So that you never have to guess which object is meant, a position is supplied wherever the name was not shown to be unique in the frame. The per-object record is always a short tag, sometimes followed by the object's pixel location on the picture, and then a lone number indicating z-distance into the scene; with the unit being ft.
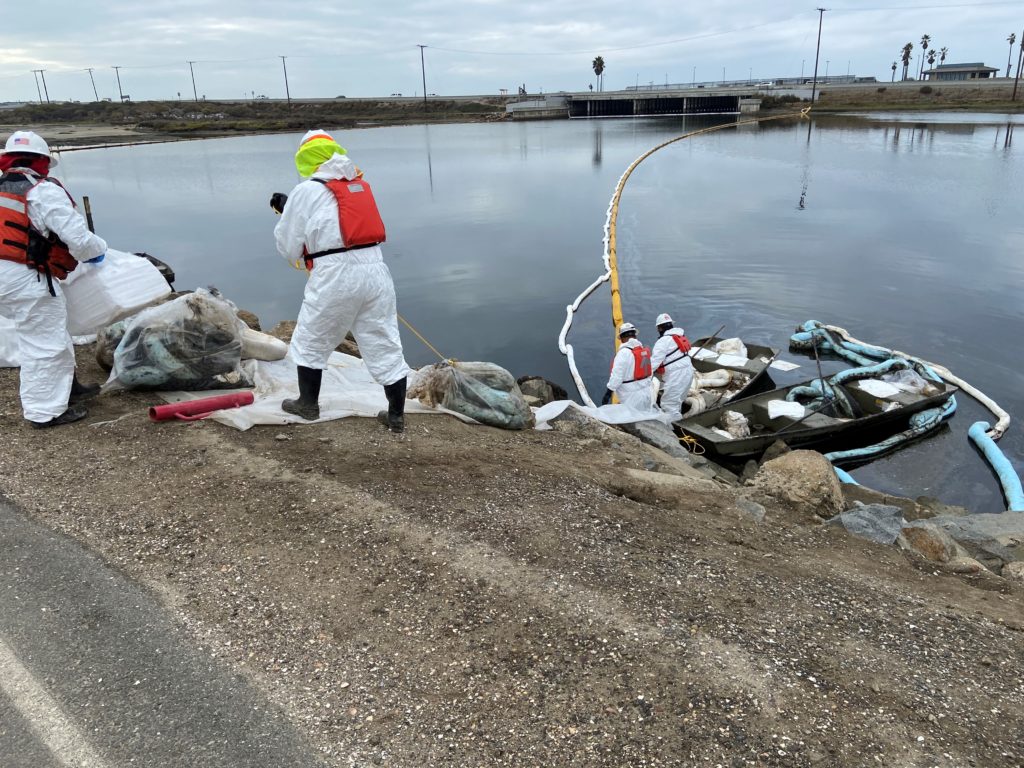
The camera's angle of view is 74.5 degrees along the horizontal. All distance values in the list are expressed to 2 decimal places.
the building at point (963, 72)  388.16
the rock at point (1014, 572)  15.89
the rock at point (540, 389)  33.55
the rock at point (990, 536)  18.34
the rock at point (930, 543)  15.60
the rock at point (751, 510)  15.81
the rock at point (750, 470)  28.33
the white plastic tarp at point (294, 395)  17.37
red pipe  16.81
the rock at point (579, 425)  22.18
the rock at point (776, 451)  29.91
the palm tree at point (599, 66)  459.73
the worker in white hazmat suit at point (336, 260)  15.34
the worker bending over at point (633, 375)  29.53
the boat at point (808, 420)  30.27
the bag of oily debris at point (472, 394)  20.36
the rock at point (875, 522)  15.83
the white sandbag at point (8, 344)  21.13
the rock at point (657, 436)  26.12
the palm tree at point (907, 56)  428.56
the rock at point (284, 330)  31.91
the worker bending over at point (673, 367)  31.19
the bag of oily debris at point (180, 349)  18.54
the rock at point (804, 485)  19.03
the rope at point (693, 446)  30.25
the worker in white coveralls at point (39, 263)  15.69
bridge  315.78
